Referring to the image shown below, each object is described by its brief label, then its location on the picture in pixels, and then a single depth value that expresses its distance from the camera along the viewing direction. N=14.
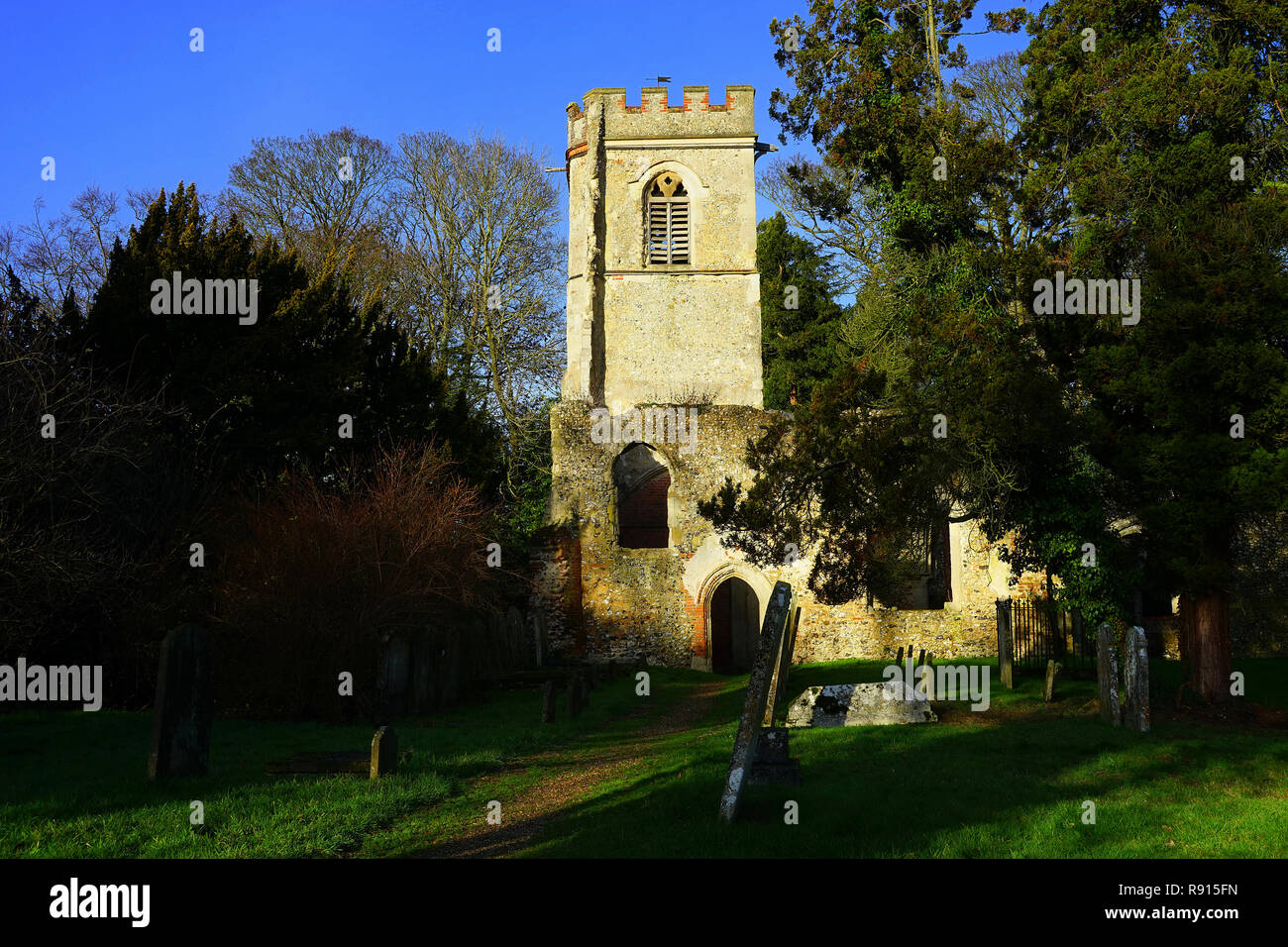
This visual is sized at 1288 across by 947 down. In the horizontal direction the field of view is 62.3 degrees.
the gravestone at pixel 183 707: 8.75
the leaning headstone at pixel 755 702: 7.17
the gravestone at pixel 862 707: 11.94
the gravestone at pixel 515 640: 20.78
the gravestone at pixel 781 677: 12.44
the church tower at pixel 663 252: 29.61
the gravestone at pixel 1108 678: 12.05
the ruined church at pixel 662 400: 24.38
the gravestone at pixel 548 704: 13.86
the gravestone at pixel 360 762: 8.99
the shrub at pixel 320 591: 13.75
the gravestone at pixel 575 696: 14.72
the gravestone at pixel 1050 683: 14.26
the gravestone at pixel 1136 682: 11.57
